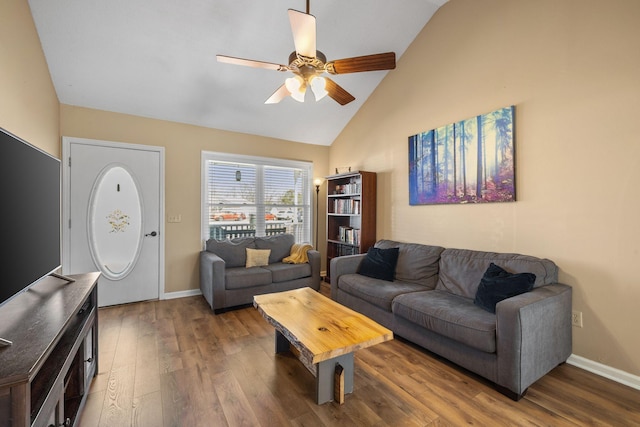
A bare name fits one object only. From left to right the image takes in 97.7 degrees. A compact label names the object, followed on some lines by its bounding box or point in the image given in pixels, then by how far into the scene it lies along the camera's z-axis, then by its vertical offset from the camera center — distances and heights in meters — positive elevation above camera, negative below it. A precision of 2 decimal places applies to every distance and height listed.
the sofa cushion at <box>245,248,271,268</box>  3.80 -0.59
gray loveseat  3.30 -0.73
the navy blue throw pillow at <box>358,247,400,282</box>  3.19 -0.58
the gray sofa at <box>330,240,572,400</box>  1.83 -0.78
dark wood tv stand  0.89 -0.55
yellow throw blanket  3.97 -0.59
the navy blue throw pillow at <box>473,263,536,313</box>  2.10 -0.57
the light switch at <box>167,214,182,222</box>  3.84 -0.03
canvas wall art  2.60 +0.54
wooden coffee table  1.65 -0.76
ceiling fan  1.92 +1.16
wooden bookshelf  3.98 +0.02
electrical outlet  2.20 -0.84
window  4.18 +0.30
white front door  3.33 +0.00
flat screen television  1.21 +0.01
